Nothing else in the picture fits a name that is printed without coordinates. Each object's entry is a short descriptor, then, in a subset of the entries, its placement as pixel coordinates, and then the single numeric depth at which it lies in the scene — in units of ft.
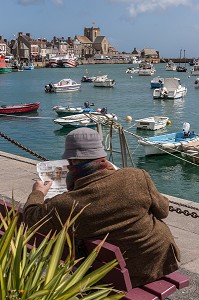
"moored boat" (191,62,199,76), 337.72
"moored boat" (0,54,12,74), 418.25
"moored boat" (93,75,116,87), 242.58
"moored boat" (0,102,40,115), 129.18
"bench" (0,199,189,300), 10.02
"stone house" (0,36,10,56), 562.05
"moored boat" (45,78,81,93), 203.72
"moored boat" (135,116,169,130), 104.27
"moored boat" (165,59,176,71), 468.09
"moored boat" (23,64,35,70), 510.58
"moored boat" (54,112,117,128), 103.76
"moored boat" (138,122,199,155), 74.26
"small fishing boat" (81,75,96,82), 283.59
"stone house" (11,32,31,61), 597.77
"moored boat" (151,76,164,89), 223.10
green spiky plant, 8.19
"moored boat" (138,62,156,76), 365.20
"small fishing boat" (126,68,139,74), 404.77
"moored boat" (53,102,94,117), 125.35
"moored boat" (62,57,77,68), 530.27
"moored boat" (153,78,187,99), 174.67
